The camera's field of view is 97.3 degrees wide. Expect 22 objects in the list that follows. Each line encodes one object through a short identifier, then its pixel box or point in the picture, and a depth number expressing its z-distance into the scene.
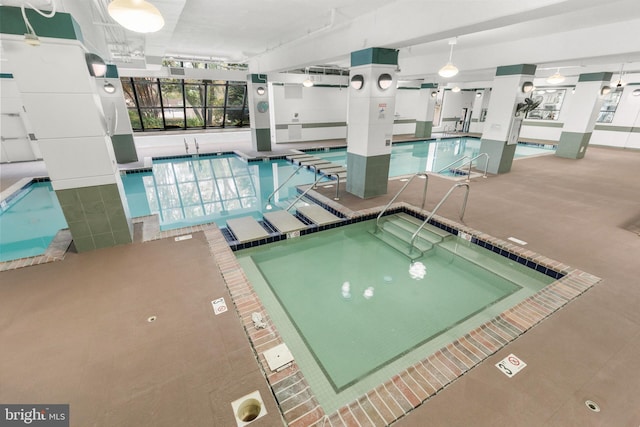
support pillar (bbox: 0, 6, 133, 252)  3.02
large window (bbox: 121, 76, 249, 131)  12.51
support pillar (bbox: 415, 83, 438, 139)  15.36
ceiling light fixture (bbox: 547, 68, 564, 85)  7.26
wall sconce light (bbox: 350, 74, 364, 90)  5.54
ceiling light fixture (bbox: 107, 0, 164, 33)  2.10
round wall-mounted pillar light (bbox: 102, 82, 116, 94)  8.57
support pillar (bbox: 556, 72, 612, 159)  9.77
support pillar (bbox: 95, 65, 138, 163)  8.68
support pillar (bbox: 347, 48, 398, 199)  5.39
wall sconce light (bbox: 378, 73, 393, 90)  5.42
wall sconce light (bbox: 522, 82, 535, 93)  7.58
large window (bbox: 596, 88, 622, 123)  13.41
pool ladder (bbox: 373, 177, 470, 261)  4.44
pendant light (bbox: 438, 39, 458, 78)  5.57
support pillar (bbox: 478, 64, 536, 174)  7.52
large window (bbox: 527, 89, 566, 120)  15.30
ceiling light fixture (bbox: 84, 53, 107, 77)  3.35
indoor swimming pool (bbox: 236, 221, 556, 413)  2.65
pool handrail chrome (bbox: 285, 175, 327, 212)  5.94
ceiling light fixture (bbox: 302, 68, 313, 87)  10.32
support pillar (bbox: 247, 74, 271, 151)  10.83
